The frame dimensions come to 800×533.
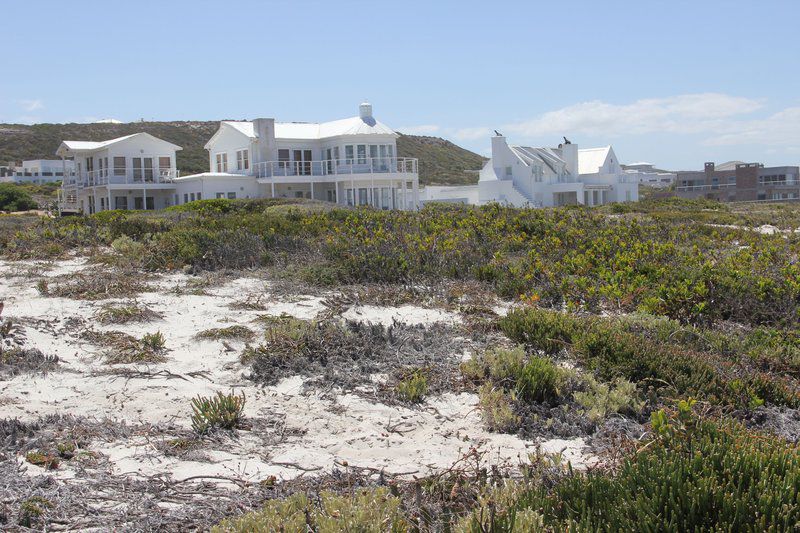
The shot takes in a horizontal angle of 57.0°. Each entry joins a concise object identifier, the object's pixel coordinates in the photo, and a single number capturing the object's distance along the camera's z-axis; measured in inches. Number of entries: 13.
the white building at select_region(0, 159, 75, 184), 2901.1
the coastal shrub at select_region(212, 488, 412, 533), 159.6
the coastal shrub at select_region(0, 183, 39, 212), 1898.5
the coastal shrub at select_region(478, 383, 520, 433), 251.4
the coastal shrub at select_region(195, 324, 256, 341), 352.8
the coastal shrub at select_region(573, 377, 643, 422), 261.3
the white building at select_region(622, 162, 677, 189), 4950.8
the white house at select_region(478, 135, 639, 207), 2167.8
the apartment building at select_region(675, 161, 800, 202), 3181.6
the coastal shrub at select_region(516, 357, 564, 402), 274.1
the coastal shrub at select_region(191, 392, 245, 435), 239.9
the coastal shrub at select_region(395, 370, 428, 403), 277.7
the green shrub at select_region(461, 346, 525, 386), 291.1
